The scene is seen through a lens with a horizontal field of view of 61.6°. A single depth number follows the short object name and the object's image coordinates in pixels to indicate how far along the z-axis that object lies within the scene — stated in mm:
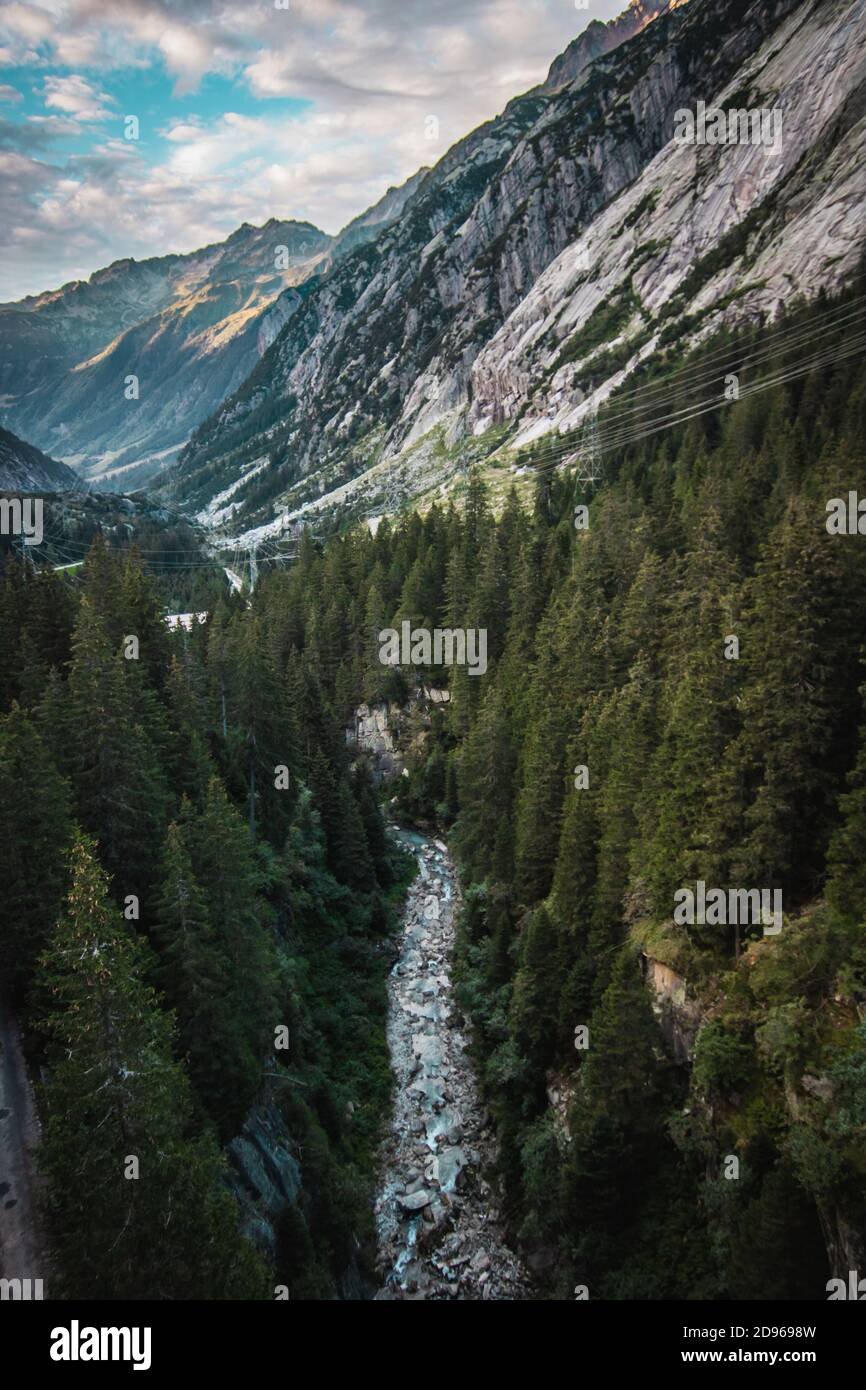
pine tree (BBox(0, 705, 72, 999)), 21516
